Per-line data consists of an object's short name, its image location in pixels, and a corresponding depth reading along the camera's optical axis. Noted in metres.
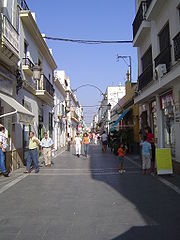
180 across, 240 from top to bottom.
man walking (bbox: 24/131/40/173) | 10.70
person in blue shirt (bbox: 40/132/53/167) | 12.53
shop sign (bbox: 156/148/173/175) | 8.90
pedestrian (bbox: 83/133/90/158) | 17.34
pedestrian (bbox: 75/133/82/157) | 17.45
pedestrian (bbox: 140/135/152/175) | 9.48
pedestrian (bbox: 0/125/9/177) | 9.05
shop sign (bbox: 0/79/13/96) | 10.18
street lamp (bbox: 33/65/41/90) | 13.83
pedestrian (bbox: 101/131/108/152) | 21.00
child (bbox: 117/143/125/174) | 10.12
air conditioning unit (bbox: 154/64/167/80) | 10.41
